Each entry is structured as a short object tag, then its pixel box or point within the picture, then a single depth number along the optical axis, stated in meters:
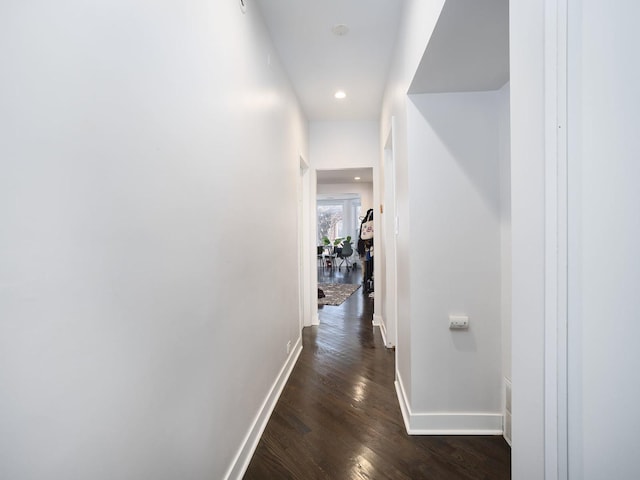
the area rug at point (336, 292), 5.57
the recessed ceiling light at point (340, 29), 2.32
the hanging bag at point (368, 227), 5.25
